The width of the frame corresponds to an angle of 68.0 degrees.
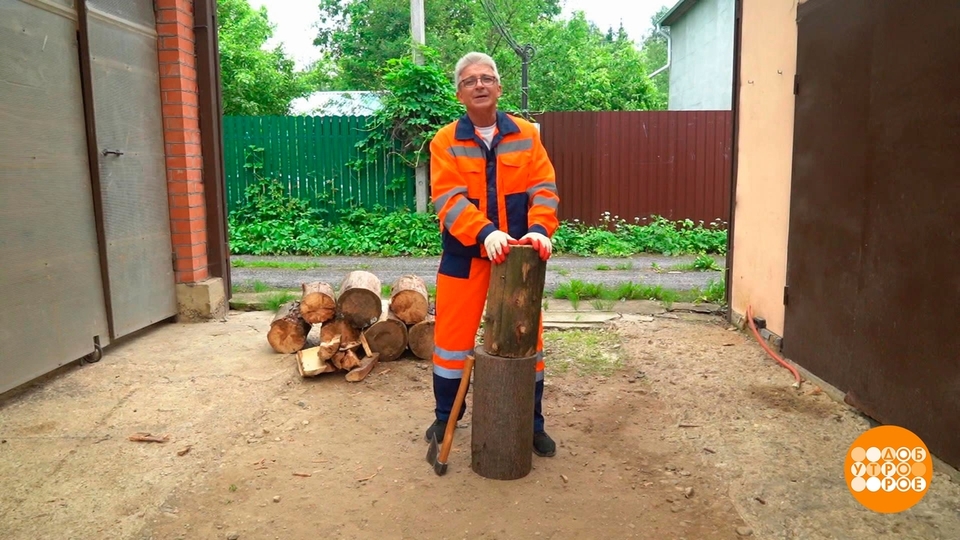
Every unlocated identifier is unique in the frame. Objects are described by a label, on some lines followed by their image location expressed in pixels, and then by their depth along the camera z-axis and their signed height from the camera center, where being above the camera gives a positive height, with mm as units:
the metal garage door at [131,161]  5168 +287
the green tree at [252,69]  17609 +3356
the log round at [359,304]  5105 -777
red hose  4712 -1158
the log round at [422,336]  5211 -1029
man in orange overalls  3354 -1
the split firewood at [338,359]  4859 -1107
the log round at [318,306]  5168 -793
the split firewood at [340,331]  5059 -962
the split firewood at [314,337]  5484 -1106
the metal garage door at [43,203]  4227 -21
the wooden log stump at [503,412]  3277 -1007
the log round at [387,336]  5133 -1011
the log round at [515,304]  3211 -501
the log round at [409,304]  5227 -794
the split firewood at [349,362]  4832 -1121
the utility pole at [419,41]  12445 +3052
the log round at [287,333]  5270 -1006
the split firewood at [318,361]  4781 -1116
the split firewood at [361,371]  4781 -1179
